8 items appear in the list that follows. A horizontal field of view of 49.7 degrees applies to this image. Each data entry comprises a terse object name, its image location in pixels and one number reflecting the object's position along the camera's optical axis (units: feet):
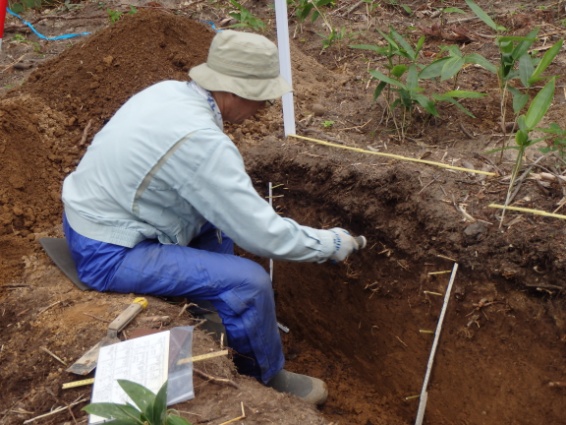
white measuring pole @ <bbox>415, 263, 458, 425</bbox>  8.68
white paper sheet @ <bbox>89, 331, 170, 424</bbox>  6.50
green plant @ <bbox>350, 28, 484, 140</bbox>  9.80
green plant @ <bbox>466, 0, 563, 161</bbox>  8.89
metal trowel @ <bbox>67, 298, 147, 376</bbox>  6.91
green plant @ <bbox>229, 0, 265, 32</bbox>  14.99
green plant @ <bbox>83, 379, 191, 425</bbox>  5.64
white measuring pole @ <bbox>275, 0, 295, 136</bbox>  9.40
